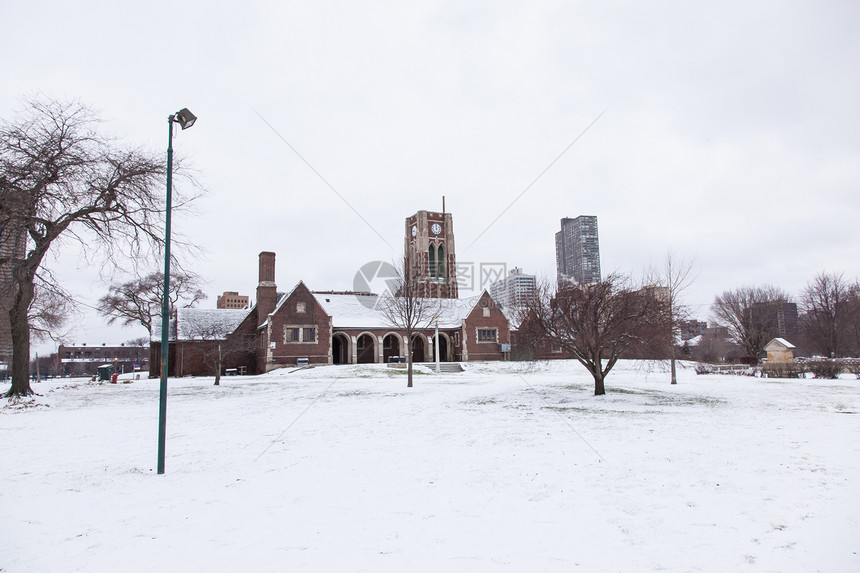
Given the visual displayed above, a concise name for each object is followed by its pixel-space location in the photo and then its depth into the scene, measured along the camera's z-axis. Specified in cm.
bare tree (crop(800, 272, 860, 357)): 4200
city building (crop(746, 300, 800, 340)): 4759
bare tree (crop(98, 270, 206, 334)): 3500
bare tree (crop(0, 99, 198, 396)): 1538
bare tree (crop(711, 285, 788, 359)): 4534
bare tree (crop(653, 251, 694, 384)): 1691
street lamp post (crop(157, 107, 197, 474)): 802
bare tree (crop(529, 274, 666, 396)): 1641
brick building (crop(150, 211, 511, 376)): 4100
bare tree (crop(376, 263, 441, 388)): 2311
